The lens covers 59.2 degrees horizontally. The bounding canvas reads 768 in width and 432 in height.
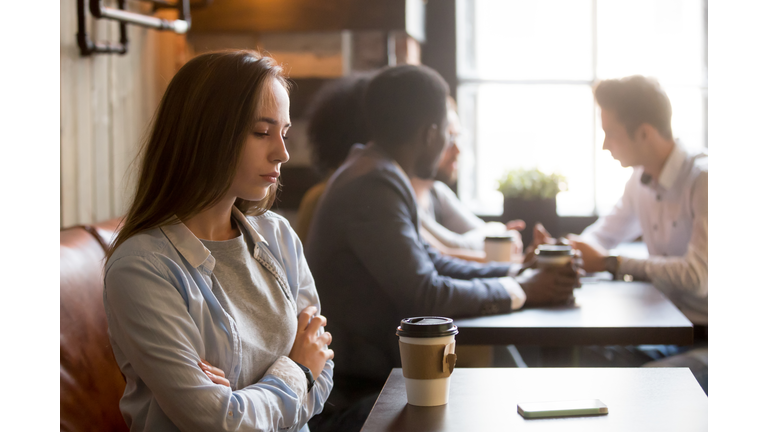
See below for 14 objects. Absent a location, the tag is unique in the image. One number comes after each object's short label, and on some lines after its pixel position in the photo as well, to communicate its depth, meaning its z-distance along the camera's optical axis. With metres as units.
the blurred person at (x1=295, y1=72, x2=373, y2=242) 2.74
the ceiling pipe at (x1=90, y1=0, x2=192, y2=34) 2.08
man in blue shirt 1.73
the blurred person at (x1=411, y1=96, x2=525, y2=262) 2.95
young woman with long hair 1.01
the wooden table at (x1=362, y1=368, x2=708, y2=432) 1.00
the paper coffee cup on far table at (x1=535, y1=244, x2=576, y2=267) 1.87
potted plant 3.33
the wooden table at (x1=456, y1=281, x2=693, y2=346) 1.59
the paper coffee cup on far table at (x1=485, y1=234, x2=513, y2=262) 2.43
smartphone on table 1.03
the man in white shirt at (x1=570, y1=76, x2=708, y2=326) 2.24
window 3.96
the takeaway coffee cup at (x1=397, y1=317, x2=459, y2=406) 1.08
